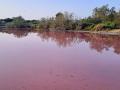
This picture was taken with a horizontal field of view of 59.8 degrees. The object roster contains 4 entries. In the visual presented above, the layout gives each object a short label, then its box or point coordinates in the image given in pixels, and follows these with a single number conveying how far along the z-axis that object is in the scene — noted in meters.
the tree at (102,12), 20.03
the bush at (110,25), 16.81
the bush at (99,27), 17.22
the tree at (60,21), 21.61
